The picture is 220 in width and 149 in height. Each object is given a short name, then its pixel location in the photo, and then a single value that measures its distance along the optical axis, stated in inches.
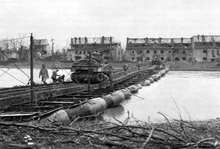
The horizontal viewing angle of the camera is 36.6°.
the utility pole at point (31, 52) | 509.7
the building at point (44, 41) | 4768.7
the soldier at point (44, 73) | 874.1
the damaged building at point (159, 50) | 4084.6
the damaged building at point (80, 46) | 3991.1
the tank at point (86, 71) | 799.1
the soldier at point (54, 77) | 916.0
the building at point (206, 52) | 4087.1
